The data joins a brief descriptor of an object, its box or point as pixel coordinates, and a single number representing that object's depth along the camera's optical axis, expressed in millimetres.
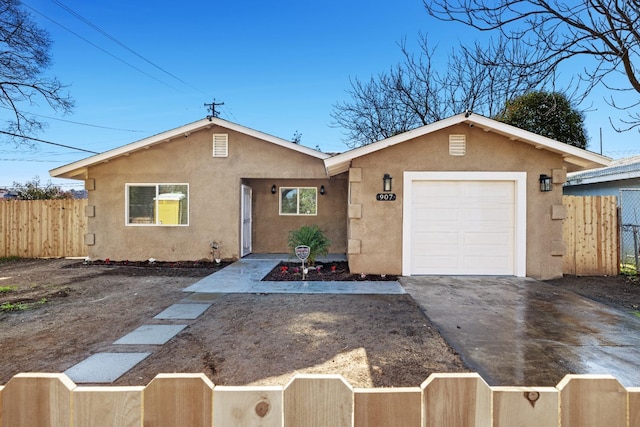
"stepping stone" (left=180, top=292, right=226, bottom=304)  5668
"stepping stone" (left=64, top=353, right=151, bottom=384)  3010
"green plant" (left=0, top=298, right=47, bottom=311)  5223
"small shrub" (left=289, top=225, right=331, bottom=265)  8281
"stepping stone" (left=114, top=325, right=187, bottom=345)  3889
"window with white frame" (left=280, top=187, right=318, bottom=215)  11281
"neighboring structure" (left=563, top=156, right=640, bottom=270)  9547
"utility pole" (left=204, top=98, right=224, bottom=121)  19234
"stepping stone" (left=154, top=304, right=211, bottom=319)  4832
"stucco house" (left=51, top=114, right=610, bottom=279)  7398
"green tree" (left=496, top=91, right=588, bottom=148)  13789
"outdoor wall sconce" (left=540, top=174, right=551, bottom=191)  7301
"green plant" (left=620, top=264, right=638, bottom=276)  8076
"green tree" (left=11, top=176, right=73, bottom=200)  16266
